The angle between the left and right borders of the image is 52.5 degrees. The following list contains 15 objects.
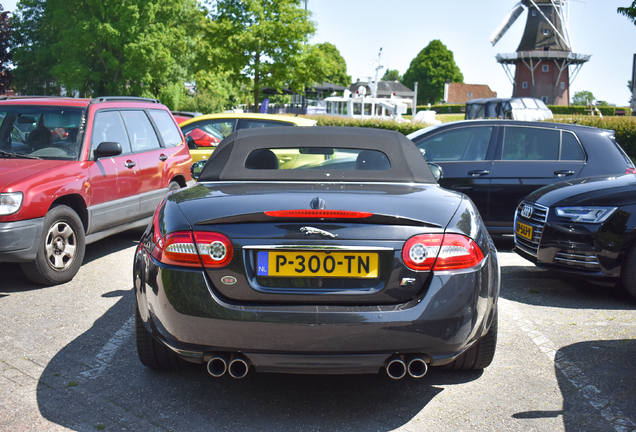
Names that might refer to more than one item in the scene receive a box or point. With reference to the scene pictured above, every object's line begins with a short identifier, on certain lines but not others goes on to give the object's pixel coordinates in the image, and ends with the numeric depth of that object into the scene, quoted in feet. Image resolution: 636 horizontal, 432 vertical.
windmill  230.07
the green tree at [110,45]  151.23
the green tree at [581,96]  457.39
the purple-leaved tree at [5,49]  173.68
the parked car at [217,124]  36.99
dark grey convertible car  9.47
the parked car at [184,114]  75.55
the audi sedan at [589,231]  17.99
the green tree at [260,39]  97.14
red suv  18.40
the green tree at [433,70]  335.67
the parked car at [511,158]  26.40
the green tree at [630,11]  63.05
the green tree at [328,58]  105.60
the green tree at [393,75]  544.78
